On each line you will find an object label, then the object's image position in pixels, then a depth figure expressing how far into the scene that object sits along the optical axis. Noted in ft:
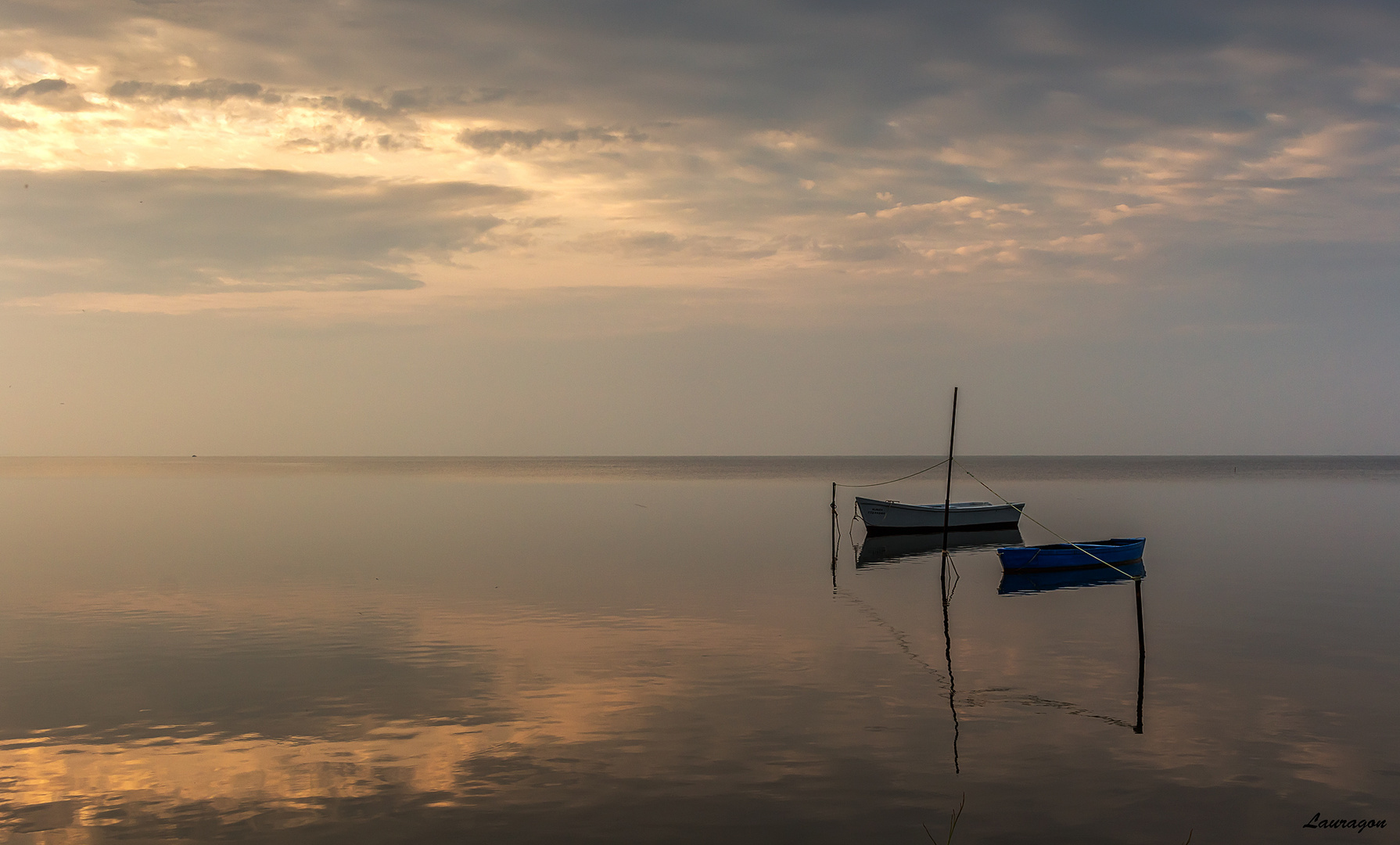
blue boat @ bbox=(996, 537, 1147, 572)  144.97
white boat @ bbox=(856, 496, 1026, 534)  216.95
